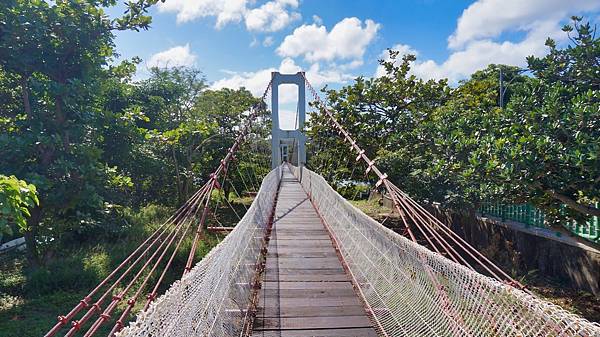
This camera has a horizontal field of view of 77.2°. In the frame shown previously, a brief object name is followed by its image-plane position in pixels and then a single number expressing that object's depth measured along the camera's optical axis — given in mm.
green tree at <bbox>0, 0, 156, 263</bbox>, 3765
